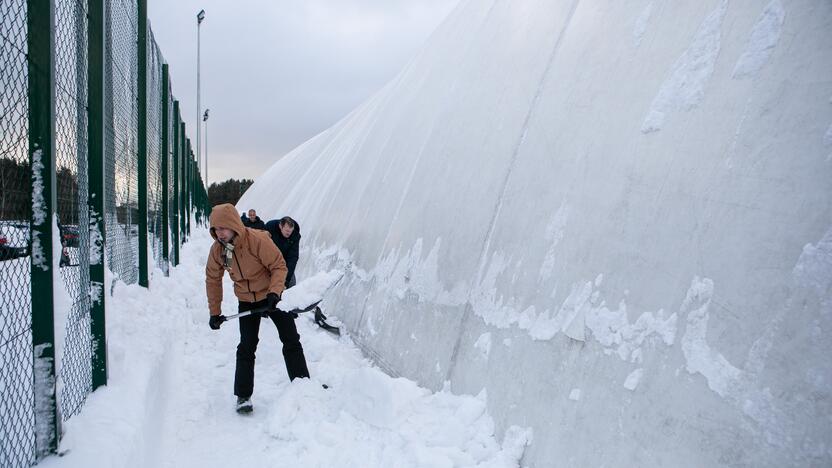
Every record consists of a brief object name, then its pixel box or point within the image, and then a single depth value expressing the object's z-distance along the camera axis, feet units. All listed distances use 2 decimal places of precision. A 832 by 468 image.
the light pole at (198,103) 75.97
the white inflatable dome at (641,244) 6.57
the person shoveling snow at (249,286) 13.64
